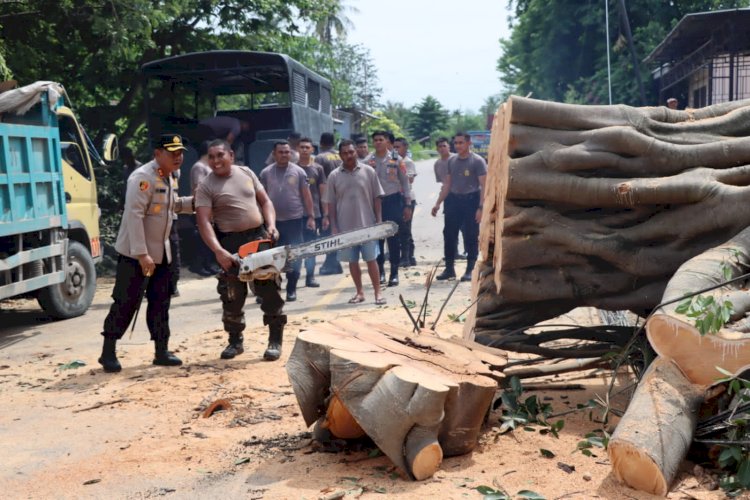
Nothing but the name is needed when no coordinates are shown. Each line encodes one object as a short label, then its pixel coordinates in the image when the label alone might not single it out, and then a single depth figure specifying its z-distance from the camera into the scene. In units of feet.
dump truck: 26.37
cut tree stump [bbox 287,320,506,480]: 12.46
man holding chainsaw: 22.39
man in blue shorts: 31.48
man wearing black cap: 21.30
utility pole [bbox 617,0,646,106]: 72.90
